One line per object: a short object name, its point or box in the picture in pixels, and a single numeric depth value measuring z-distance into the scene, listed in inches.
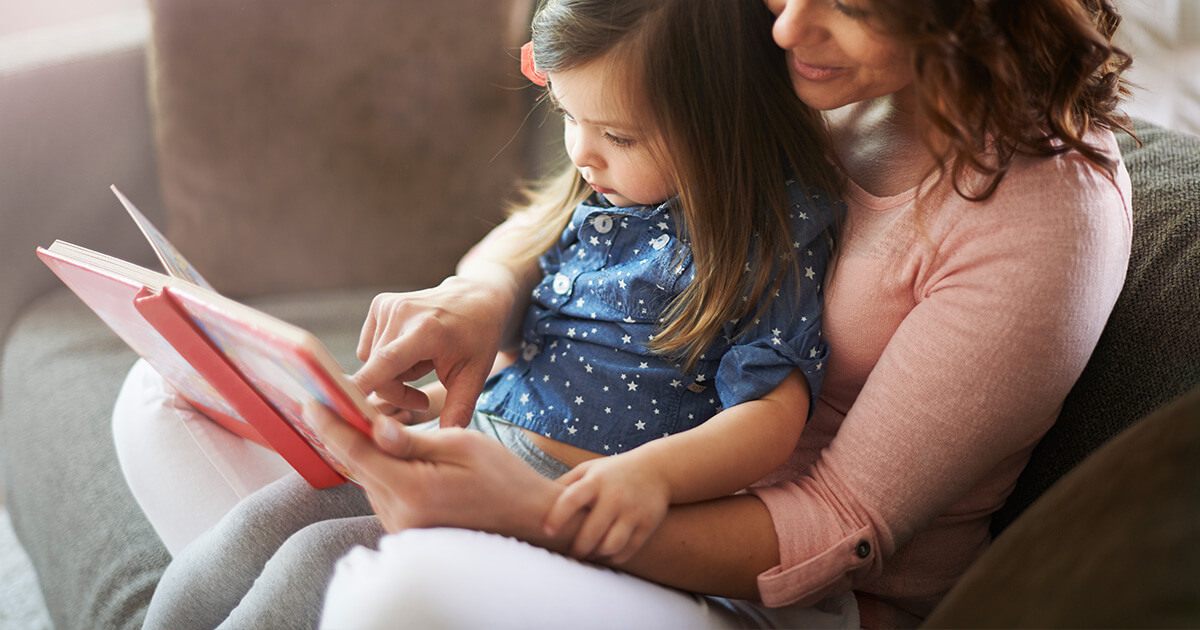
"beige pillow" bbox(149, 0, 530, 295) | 52.6
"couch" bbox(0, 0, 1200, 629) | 47.9
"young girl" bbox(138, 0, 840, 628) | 27.0
